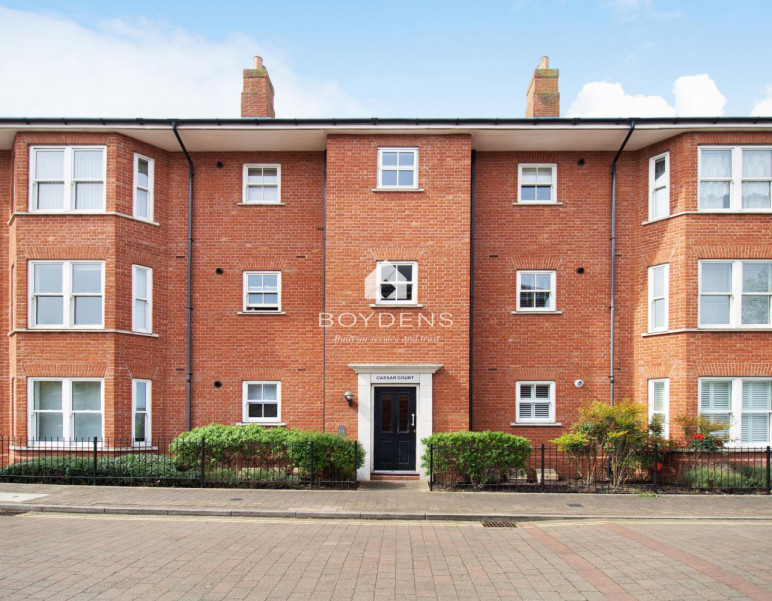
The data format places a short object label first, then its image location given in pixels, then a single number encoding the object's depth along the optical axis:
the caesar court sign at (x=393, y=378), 14.38
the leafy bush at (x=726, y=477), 12.55
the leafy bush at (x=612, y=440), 12.93
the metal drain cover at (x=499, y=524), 9.73
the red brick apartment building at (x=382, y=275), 14.22
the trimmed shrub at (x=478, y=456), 12.39
